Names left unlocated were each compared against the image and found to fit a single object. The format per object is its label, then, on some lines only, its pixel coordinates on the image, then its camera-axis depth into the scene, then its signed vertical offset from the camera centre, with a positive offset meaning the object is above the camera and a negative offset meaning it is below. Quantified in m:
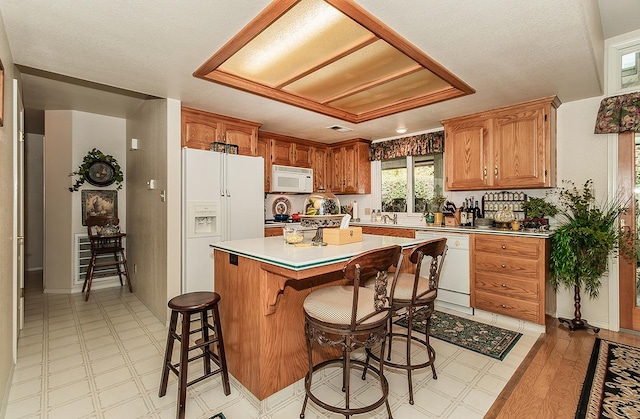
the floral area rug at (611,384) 1.82 -1.22
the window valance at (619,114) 2.76 +0.88
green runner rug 2.65 -1.23
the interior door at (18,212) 2.34 -0.02
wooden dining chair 4.11 -0.52
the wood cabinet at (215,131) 3.42 +0.95
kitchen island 1.76 -0.63
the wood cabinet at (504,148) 3.14 +0.68
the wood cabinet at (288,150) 4.72 +0.97
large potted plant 2.82 -0.36
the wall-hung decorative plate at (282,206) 5.18 +0.05
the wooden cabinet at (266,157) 4.59 +0.80
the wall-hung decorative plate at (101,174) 4.40 +0.53
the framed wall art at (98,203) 4.45 +0.10
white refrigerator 3.18 +0.05
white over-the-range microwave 4.68 +0.48
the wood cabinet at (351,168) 5.14 +0.71
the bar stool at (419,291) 1.90 -0.56
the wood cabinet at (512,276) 2.96 -0.71
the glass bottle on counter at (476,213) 3.88 -0.06
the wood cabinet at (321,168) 5.34 +0.74
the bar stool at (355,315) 1.49 -0.57
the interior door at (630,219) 2.90 -0.11
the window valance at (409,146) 4.28 +0.96
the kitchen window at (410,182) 4.50 +0.42
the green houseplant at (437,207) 4.21 +0.02
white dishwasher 3.46 -0.80
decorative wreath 4.34 +0.57
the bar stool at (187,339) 1.76 -0.83
